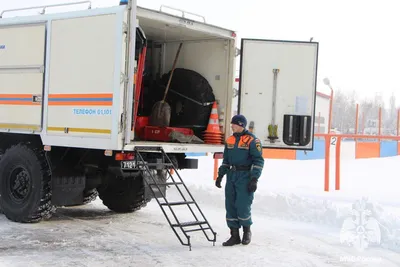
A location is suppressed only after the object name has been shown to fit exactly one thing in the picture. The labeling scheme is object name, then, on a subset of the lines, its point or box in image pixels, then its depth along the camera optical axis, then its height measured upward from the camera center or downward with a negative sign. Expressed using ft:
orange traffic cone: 29.68 -0.29
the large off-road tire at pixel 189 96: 30.22 +1.53
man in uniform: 22.97 -2.03
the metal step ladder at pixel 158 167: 22.68 -1.98
